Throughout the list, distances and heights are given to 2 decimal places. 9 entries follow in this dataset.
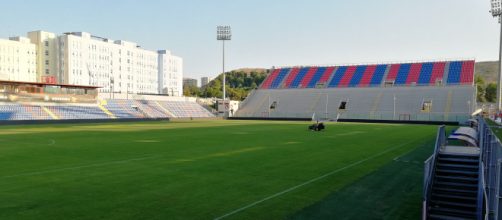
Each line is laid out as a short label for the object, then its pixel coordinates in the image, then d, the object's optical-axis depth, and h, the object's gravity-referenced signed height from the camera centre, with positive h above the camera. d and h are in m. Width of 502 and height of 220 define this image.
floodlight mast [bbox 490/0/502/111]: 51.28 +13.12
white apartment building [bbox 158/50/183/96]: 161.50 +11.94
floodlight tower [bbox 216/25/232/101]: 81.56 +14.15
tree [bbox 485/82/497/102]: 132.50 +3.59
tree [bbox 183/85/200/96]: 145.50 +3.10
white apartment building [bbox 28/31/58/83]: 116.06 +14.09
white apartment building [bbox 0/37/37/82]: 107.75 +11.01
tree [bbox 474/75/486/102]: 131.45 +4.64
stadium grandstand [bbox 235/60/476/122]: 66.50 +1.77
